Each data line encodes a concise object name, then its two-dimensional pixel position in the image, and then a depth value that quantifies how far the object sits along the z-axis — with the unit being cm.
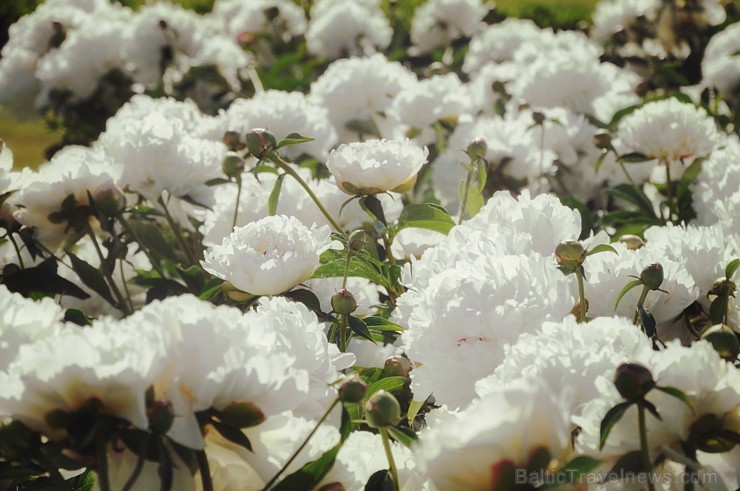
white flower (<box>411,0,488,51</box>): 385
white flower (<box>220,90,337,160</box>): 211
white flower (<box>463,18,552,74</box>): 348
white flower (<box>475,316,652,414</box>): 135
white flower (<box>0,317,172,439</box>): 129
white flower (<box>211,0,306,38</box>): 397
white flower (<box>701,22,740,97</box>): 269
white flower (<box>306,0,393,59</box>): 353
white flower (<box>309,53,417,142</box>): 235
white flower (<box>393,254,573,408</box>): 143
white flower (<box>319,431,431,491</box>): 140
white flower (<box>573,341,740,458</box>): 133
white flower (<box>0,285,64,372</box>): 138
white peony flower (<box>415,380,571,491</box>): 127
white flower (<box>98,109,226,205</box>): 185
